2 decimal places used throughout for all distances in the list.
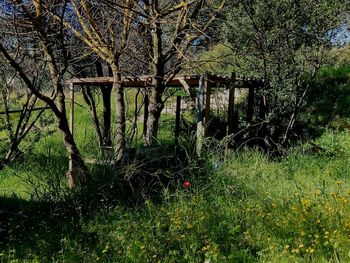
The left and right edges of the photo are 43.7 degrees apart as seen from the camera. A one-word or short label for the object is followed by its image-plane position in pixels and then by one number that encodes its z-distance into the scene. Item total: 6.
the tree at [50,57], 5.52
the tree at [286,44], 9.14
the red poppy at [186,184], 4.99
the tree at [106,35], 7.19
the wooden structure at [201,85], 8.78
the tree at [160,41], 6.95
